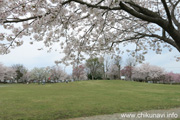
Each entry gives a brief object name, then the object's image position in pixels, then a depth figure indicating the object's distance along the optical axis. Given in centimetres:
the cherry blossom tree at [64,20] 324
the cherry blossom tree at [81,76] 7181
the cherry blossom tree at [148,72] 5797
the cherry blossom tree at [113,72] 6420
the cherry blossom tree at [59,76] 6640
